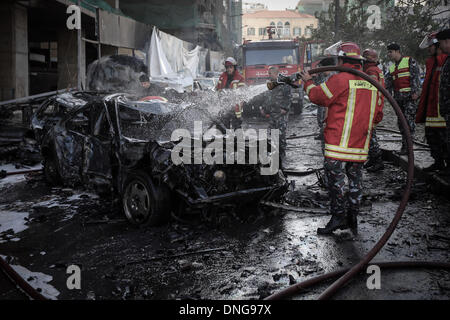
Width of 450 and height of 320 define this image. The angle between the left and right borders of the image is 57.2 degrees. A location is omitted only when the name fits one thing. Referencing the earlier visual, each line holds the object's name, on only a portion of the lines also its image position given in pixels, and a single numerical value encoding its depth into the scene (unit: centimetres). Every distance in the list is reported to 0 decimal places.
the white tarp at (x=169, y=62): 1728
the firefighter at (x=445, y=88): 532
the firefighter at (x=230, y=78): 952
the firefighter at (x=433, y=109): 616
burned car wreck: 460
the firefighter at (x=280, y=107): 830
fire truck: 1678
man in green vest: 730
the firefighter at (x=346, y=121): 422
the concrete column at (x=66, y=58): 1595
